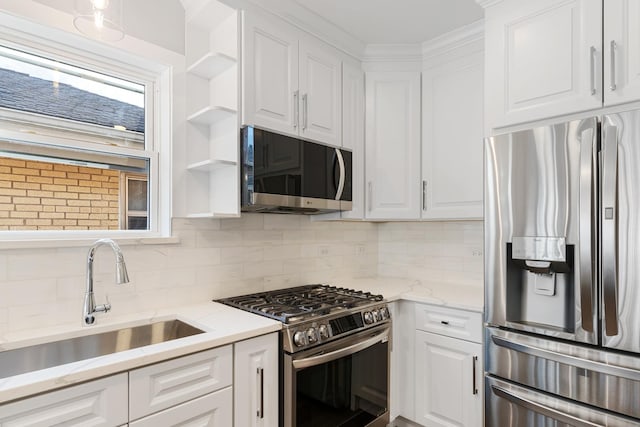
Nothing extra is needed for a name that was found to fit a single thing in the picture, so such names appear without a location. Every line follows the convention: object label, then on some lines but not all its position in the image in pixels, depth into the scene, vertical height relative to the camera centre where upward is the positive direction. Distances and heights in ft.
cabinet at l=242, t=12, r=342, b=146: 6.40 +2.49
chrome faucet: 5.05 -1.10
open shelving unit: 6.25 +1.71
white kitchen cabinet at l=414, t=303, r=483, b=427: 6.69 -2.89
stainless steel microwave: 6.15 +0.70
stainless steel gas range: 5.48 -2.28
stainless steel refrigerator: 4.85 -0.86
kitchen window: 5.29 +1.02
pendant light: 4.49 +2.66
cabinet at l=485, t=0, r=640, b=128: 5.06 +2.33
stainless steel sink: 4.66 -1.86
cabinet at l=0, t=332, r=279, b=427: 3.65 -2.07
